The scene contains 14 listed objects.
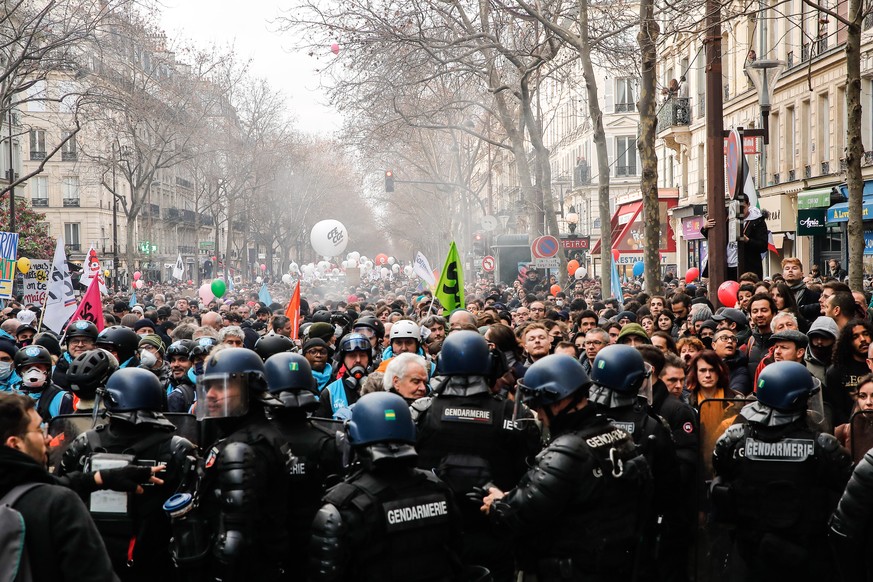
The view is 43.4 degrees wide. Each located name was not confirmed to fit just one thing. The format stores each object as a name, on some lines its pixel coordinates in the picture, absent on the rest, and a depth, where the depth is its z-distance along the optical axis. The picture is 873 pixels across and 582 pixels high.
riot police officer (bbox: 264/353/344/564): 4.80
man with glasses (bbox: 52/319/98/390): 9.03
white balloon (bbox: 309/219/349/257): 39.47
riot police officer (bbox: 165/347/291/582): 4.41
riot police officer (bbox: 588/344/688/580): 5.09
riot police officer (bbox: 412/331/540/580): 5.12
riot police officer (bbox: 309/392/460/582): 3.87
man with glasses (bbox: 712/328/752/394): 8.14
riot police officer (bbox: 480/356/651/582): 4.27
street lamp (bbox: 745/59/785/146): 13.96
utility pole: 12.16
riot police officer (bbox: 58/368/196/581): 4.77
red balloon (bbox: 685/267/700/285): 21.48
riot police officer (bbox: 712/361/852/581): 4.93
